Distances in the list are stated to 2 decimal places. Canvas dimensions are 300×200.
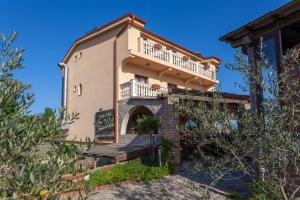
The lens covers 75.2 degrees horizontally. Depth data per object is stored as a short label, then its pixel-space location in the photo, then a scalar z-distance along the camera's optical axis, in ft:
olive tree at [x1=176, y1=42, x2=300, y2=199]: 9.06
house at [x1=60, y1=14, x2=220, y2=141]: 41.32
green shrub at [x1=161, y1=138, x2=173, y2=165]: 27.51
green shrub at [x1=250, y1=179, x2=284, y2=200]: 9.80
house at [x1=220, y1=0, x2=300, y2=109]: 17.37
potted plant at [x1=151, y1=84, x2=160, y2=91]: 42.79
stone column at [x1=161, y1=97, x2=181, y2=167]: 27.92
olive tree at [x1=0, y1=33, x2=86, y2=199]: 4.71
